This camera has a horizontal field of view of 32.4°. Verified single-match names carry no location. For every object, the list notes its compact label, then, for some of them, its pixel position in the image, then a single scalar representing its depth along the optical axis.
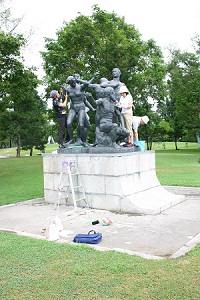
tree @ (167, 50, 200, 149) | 31.23
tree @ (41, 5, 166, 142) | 24.06
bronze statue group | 9.02
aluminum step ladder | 8.65
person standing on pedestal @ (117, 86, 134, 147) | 9.88
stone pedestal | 8.18
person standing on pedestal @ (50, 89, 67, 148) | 10.22
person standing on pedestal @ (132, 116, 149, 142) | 11.42
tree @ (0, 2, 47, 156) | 14.98
